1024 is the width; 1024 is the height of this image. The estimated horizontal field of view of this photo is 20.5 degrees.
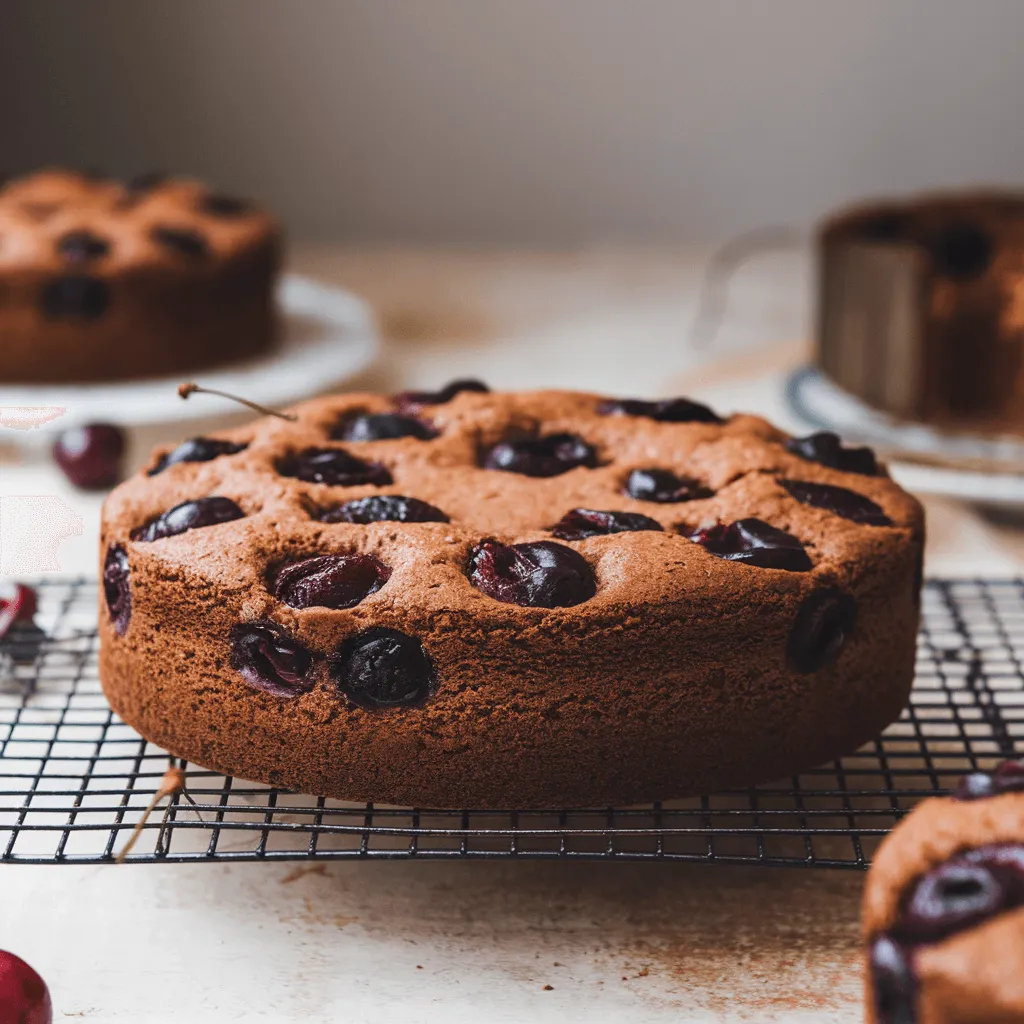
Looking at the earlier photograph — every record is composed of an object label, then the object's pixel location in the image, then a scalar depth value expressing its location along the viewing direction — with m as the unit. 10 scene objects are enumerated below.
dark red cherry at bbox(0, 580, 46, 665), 0.76
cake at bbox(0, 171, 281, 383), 1.04
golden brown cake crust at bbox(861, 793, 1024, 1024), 0.53
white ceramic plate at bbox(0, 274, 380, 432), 0.98
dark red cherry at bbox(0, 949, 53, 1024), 0.60
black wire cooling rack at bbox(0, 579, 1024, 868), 0.63
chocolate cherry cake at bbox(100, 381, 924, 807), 0.65
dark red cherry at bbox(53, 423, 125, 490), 0.93
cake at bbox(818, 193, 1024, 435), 0.99
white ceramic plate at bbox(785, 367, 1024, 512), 0.90
